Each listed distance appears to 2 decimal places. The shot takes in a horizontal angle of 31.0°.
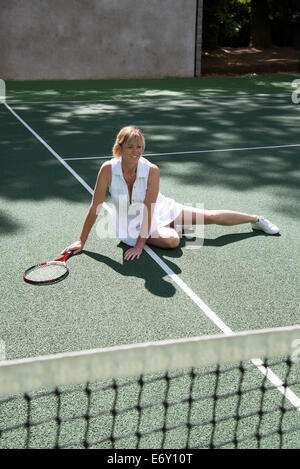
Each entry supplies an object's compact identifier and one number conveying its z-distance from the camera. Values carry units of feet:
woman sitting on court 14.95
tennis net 7.14
